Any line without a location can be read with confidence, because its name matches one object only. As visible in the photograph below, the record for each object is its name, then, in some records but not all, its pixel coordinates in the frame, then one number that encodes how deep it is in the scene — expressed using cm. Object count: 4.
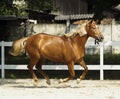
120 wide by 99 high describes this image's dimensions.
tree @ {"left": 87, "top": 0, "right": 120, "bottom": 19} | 1825
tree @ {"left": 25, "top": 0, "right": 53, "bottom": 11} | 2338
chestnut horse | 1333
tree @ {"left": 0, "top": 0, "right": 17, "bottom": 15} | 2180
